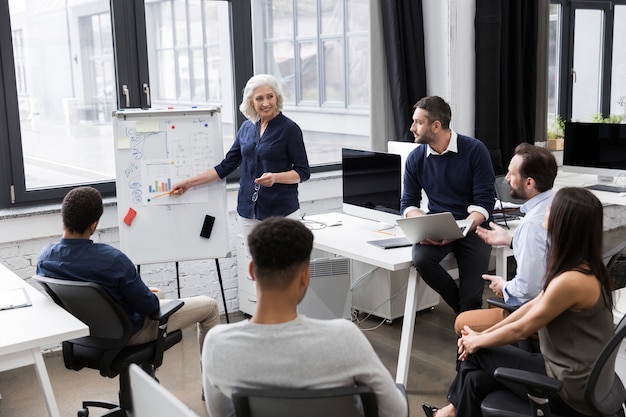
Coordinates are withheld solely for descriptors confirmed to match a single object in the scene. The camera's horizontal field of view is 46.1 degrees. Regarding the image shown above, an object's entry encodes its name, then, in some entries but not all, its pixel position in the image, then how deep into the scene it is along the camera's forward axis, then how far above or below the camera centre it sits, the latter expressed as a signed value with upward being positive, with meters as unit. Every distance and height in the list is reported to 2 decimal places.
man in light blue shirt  2.73 -0.58
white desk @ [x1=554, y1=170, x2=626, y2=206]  4.80 -0.78
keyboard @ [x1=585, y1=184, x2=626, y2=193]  5.02 -0.77
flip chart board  3.96 -0.51
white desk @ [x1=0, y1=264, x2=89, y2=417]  2.39 -0.78
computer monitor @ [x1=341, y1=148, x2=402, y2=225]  3.87 -0.54
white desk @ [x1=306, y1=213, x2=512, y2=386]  3.47 -0.81
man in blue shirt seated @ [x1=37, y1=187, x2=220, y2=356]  2.79 -0.63
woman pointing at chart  3.97 -0.39
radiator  4.27 -1.18
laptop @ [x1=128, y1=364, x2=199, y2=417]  1.28 -0.56
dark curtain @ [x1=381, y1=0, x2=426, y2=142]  5.00 +0.19
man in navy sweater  3.55 -0.55
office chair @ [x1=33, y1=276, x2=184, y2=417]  2.73 -0.94
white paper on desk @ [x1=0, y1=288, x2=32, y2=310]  2.73 -0.76
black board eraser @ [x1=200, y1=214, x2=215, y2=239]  4.05 -0.74
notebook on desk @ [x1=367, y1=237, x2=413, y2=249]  3.67 -0.79
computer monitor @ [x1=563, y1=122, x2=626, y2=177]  5.20 -0.52
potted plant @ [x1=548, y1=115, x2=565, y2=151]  6.41 -0.49
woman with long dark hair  2.18 -0.66
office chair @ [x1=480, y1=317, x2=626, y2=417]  2.06 -0.91
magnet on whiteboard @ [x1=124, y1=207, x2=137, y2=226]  3.96 -0.66
